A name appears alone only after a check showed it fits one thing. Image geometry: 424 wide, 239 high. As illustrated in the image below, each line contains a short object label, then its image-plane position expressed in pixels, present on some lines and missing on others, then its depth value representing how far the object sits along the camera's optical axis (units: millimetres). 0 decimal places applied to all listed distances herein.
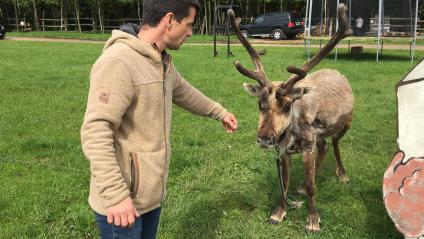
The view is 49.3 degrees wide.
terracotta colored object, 3352
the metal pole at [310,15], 18219
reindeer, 4047
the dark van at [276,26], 32906
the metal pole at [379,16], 16133
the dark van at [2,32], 30416
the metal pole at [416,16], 16425
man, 2424
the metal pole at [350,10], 17797
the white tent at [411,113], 3445
